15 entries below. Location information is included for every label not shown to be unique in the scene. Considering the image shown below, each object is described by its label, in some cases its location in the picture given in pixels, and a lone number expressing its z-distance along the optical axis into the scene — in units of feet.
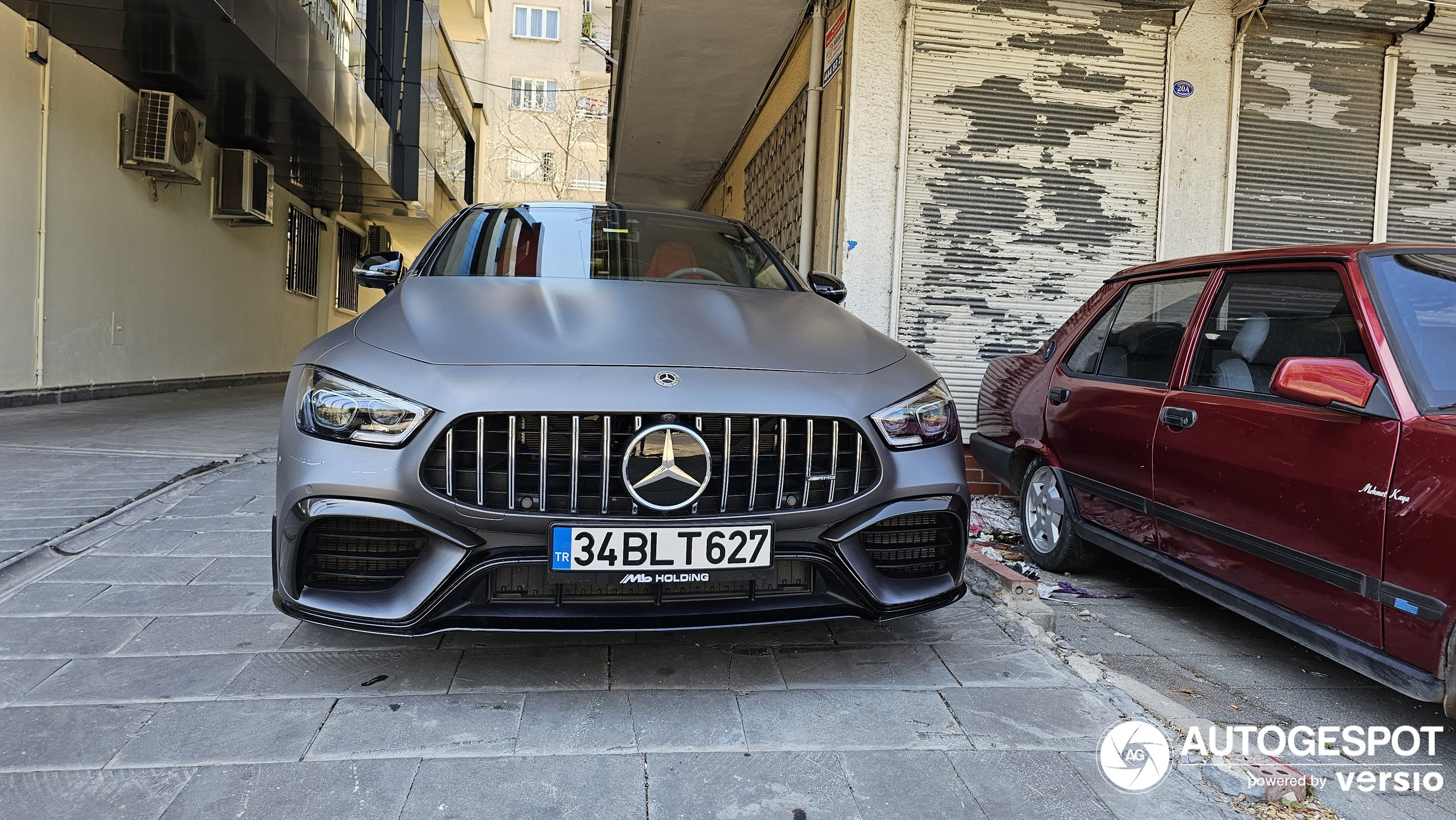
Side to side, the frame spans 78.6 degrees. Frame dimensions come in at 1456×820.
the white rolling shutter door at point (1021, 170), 20.59
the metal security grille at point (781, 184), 25.22
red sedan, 7.47
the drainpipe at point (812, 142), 23.13
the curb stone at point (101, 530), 10.66
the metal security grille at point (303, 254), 50.01
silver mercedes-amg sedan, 7.20
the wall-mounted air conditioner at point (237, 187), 37.27
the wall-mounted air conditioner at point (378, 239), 66.85
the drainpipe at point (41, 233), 25.59
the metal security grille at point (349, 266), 62.75
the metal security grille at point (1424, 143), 21.83
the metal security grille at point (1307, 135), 21.38
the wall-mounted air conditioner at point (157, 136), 29.94
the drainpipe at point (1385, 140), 21.70
